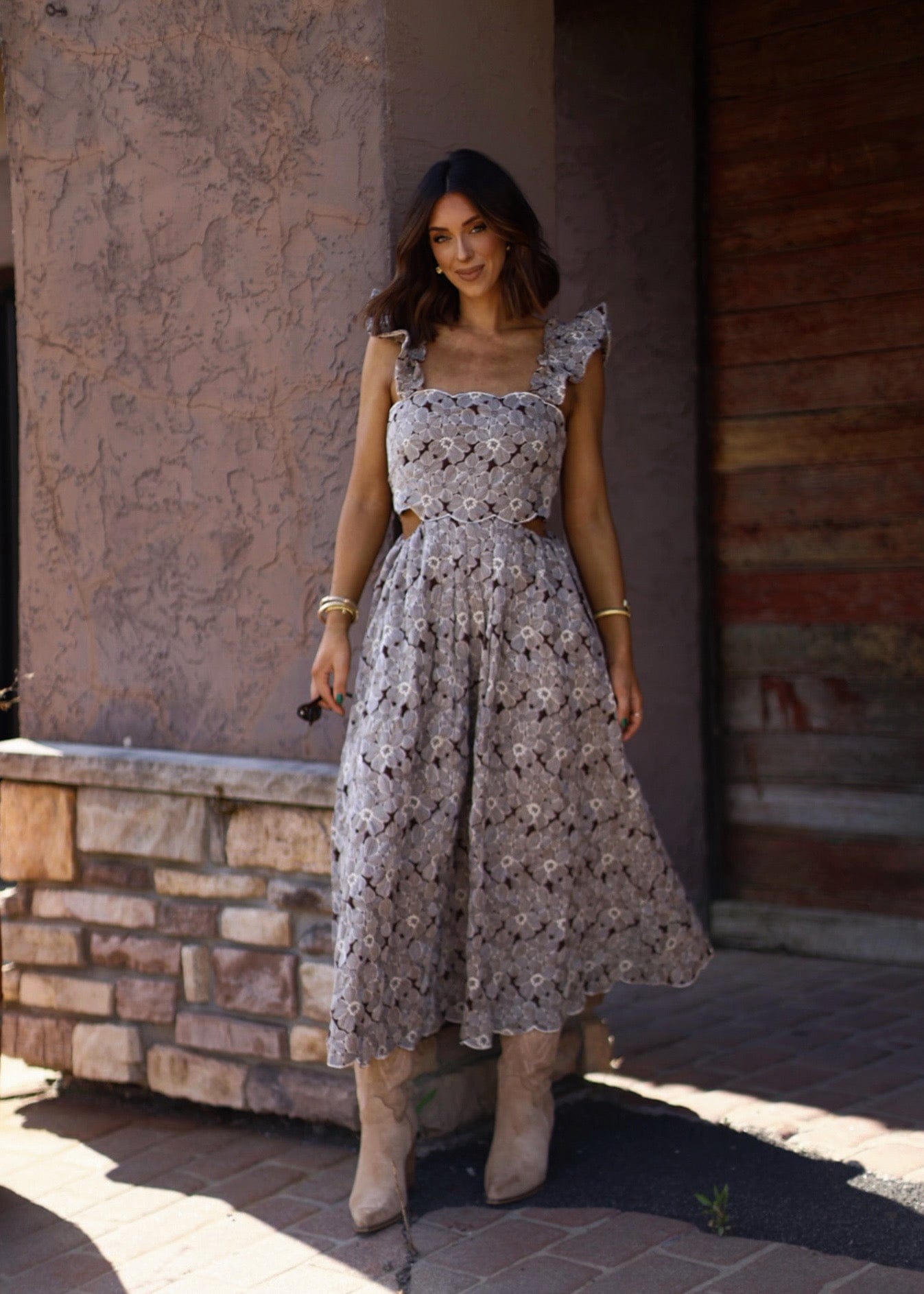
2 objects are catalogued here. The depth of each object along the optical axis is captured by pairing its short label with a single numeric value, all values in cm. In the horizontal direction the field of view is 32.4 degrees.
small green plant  286
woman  299
